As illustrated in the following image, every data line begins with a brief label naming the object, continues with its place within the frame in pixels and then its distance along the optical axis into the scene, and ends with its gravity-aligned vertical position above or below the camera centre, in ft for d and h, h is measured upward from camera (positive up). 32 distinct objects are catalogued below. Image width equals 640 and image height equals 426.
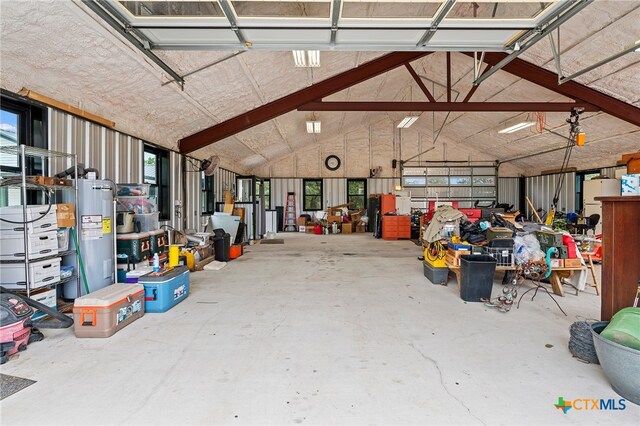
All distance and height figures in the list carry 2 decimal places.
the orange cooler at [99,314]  9.55 -3.32
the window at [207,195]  28.02 +1.18
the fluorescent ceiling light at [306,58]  16.37 +8.14
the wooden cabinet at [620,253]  8.32 -1.28
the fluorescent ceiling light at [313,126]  30.75 +8.34
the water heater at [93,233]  11.93 -0.98
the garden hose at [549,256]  13.61 -2.25
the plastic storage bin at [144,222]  14.84 -0.71
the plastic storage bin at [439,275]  16.27 -3.61
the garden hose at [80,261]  11.69 -2.05
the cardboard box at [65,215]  10.98 -0.27
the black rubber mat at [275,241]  33.60 -3.77
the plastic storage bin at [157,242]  14.80 -1.69
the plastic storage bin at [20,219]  9.74 -0.36
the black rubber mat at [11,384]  6.80 -4.05
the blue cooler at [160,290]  12.00 -3.24
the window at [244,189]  39.63 +2.42
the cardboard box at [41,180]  10.18 +0.95
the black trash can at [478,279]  13.23 -3.11
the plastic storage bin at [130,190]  15.15 +0.87
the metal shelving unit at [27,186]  9.67 +0.75
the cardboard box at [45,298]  10.22 -3.04
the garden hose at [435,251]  16.40 -2.42
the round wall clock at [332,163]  46.75 +6.64
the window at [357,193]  47.57 +2.13
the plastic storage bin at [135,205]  14.76 +0.13
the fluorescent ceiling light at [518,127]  29.97 +8.11
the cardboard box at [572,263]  13.94 -2.57
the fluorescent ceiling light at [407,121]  31.86 +9.16
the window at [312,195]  47.34 +1.83
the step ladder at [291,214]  46.80 -1.06
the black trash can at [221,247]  22.81 -2.99
